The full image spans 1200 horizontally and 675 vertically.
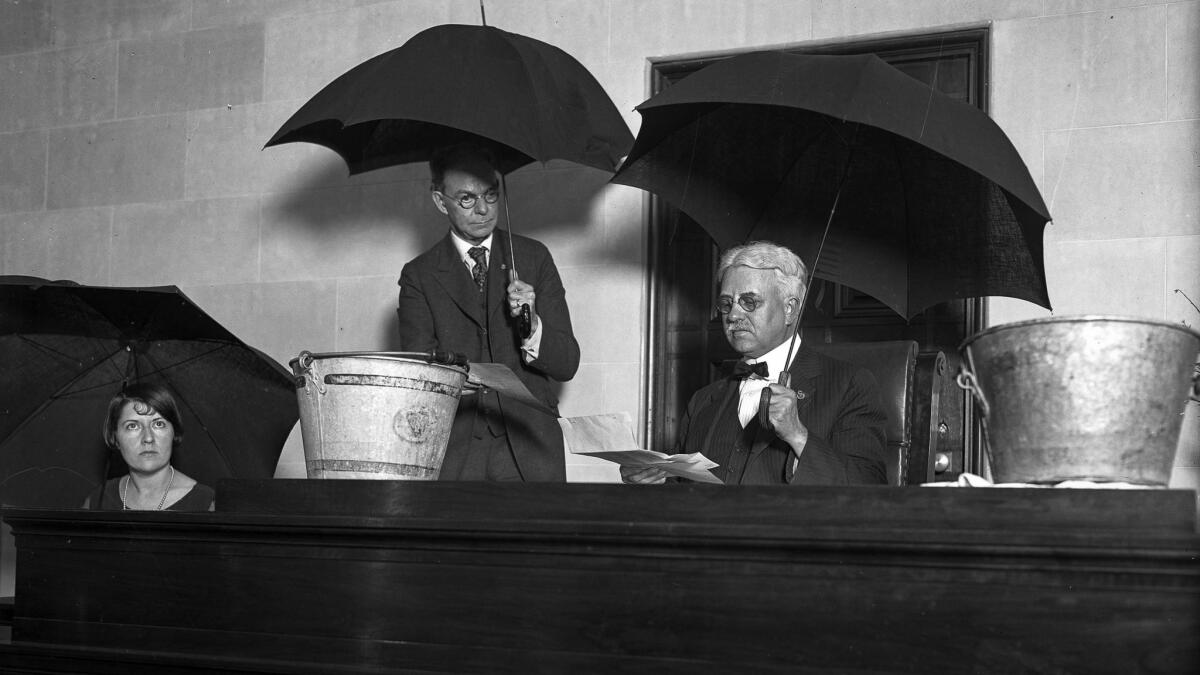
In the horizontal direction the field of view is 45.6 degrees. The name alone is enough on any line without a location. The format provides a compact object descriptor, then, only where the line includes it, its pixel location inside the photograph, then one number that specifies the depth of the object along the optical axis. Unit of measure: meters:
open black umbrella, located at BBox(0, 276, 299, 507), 3.95
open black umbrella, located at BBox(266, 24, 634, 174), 3.56
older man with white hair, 3.43
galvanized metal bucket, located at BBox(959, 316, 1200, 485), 2.06
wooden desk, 1.94
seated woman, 4.22
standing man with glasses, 3.81
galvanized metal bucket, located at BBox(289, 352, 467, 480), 2.59
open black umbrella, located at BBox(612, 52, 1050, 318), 2.90
